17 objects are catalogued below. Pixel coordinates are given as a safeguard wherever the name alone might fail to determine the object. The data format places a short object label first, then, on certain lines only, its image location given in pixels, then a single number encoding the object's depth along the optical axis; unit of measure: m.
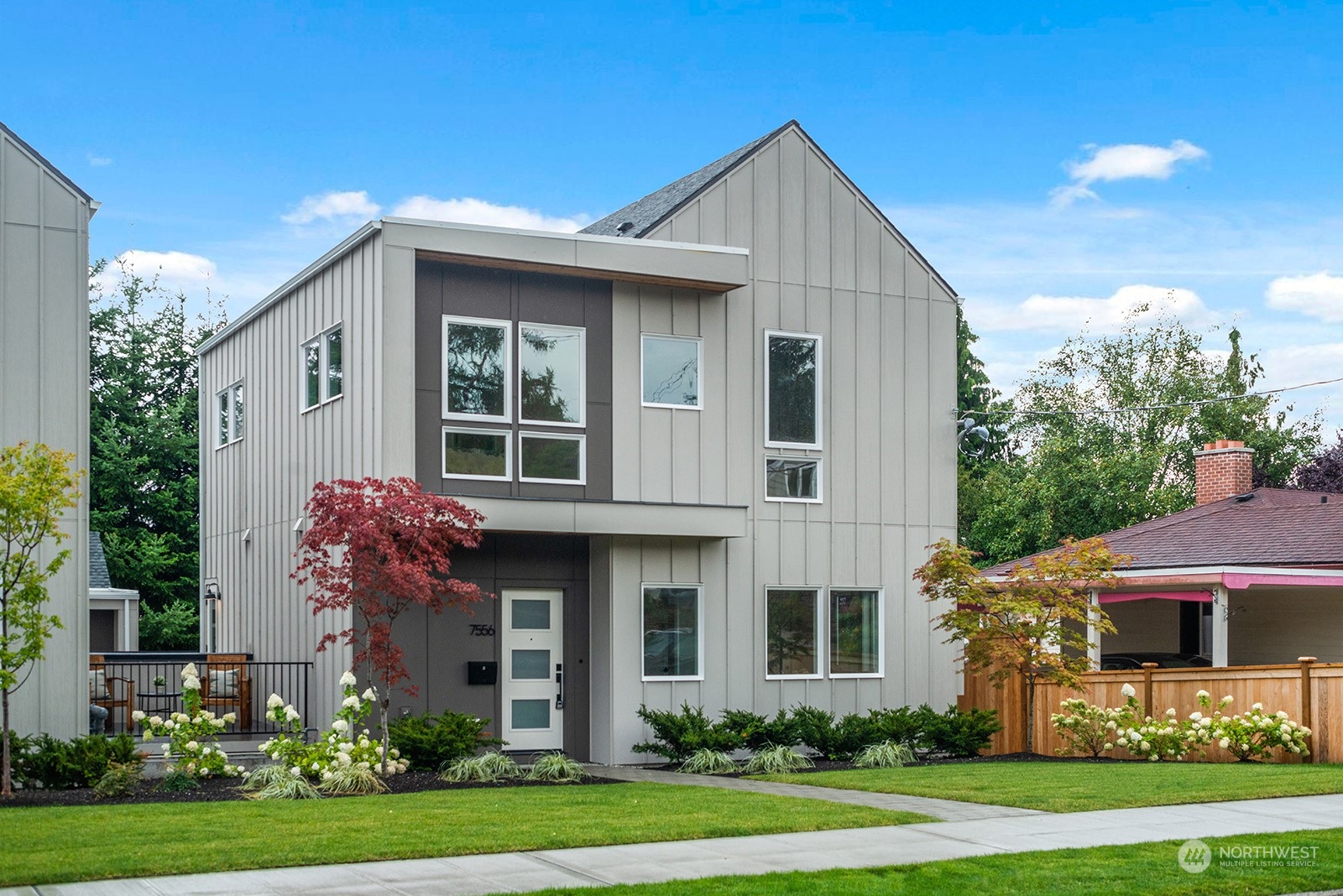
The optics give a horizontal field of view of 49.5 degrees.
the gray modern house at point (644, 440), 17.78
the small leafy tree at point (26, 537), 13.48
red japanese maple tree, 15.17
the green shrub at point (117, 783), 13.45
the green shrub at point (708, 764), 17.34
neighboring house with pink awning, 22.30
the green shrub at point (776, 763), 17.19
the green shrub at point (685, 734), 17.72
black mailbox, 17.98
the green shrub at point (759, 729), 18.14
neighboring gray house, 15.01
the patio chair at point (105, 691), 18.20
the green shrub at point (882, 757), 17.91
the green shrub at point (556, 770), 15.67
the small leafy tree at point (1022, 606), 18.91
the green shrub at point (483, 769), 15.47
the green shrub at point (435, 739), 16.00
